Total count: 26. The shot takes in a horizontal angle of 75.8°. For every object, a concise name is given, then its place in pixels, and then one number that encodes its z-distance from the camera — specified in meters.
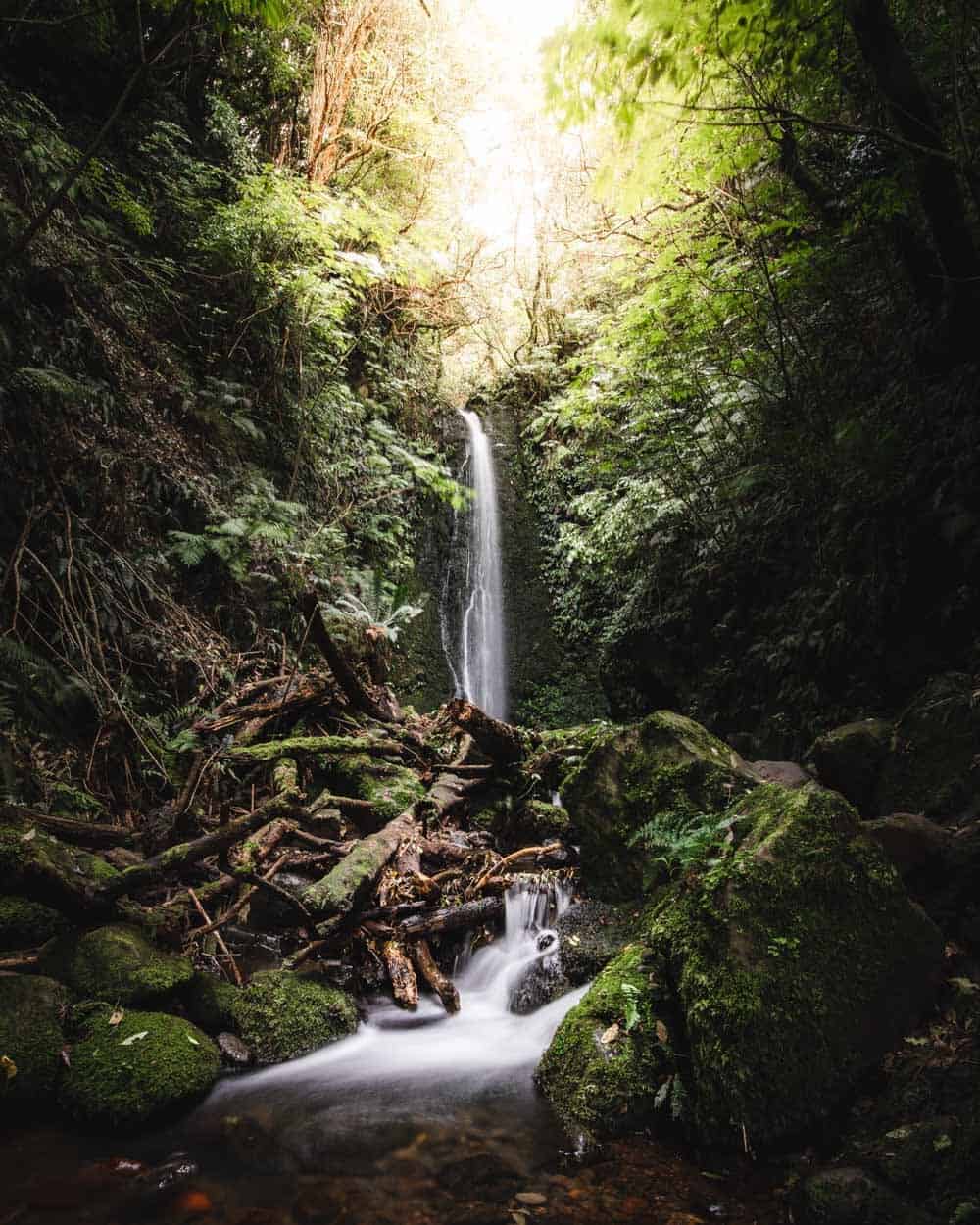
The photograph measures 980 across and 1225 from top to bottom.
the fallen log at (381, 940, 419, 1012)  3.80
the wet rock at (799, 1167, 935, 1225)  1.91
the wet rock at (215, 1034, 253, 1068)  3.12
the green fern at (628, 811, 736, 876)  3.34
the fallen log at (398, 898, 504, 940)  4.24
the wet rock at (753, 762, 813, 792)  4.83
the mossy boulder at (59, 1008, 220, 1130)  2.59
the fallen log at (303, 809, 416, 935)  3.81
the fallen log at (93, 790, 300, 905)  3.33
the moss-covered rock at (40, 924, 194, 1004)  3.01
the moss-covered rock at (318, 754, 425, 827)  5.55
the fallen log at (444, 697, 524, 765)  6.12
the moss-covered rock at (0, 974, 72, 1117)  2.57
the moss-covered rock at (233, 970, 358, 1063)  3.28
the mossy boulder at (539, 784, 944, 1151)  2.38
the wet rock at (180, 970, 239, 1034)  3.26
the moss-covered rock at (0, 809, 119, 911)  3.06
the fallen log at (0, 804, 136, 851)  3.57
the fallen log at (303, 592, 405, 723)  5.43
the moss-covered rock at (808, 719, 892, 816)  4.12
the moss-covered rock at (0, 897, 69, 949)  3.19
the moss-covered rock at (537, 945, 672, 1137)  2.64
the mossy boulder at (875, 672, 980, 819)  3.55
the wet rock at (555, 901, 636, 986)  3.98
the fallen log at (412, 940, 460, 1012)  3.85
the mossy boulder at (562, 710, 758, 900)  4.38
